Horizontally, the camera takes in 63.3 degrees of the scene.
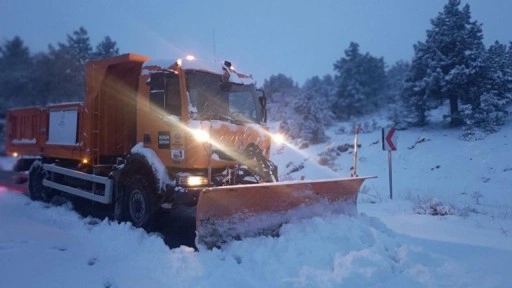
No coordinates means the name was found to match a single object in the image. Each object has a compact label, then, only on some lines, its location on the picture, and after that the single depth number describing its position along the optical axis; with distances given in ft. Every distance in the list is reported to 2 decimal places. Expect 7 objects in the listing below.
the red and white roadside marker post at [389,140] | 41.47
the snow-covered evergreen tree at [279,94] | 120.71
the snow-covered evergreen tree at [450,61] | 67.21
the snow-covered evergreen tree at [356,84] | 125.39
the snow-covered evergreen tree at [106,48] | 121.08
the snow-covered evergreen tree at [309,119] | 89.10
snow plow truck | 20.88
